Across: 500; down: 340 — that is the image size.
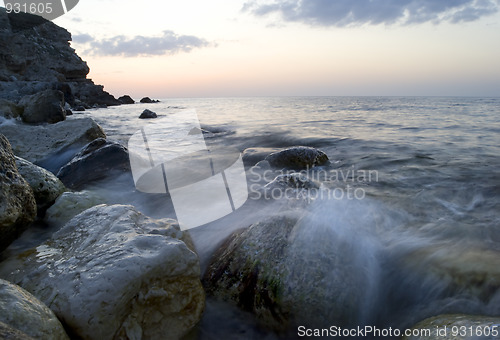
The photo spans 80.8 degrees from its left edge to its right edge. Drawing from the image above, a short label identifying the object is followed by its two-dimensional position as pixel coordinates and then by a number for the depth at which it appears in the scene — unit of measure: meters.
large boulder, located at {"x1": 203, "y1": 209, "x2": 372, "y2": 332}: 2.15
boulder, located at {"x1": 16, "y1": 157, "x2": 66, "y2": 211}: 3.61
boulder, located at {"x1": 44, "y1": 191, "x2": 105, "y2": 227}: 3.45
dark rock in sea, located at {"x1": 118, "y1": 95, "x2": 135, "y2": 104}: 64.69
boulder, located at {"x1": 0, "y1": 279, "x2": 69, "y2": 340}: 1.44
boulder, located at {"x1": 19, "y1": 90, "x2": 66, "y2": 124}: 10.02
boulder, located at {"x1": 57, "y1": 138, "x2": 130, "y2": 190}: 4.88
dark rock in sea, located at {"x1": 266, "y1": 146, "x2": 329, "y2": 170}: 6.05
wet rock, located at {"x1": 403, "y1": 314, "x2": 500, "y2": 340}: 1.57
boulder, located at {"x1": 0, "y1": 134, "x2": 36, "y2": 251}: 2.36
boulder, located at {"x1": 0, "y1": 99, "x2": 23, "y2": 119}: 9.27
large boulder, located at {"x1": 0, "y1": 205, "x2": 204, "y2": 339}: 1.69
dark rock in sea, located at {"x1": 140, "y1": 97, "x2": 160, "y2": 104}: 76.68
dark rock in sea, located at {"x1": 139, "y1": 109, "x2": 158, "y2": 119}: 23.03
